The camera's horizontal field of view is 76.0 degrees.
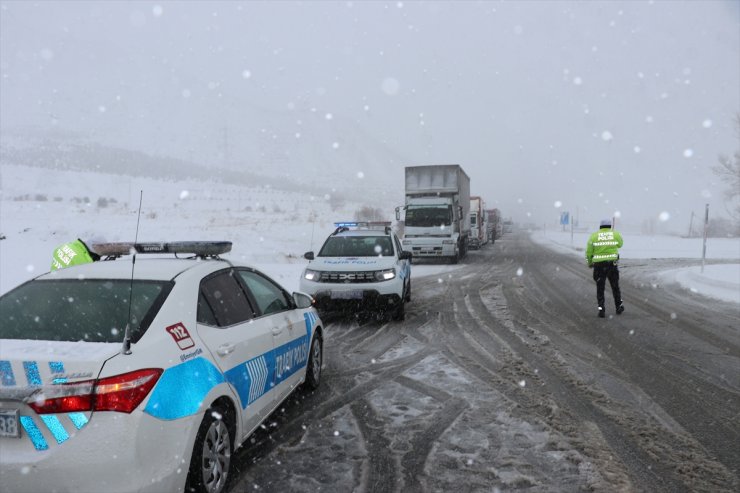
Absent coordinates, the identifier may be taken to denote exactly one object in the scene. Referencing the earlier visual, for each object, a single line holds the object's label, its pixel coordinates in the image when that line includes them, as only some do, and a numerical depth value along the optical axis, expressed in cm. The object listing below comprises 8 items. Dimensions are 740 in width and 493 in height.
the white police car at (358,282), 823
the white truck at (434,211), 2119
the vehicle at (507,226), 7878
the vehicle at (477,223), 3126
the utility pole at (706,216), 1526
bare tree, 4988
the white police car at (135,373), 219
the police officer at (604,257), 923
